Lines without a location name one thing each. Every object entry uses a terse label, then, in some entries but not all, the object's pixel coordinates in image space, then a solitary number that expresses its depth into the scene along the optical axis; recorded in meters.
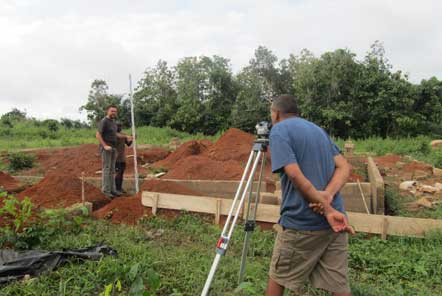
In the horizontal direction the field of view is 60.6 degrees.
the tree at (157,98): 29.34
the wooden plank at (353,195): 5.53
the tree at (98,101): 30.58
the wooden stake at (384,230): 4.64
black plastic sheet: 3.36
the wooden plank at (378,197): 5.40
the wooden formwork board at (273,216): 4.58
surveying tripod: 2.86
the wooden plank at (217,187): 6.63
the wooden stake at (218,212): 5.46
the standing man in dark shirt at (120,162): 7.52
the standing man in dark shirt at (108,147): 6.81
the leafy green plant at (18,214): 4.08
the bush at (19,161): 12.04
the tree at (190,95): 26.97
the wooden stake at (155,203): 5.90
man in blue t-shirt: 2.28
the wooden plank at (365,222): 4.70
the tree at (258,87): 25.27
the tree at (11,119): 26.94
